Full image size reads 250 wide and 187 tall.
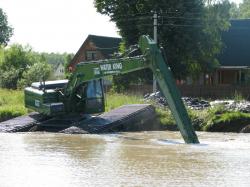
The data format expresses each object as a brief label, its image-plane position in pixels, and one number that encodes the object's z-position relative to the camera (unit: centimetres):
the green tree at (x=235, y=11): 10919
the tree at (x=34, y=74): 5581
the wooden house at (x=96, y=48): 6669
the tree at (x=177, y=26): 4753
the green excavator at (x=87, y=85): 2036
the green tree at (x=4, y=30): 11644
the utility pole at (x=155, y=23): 4415
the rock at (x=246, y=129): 2292
